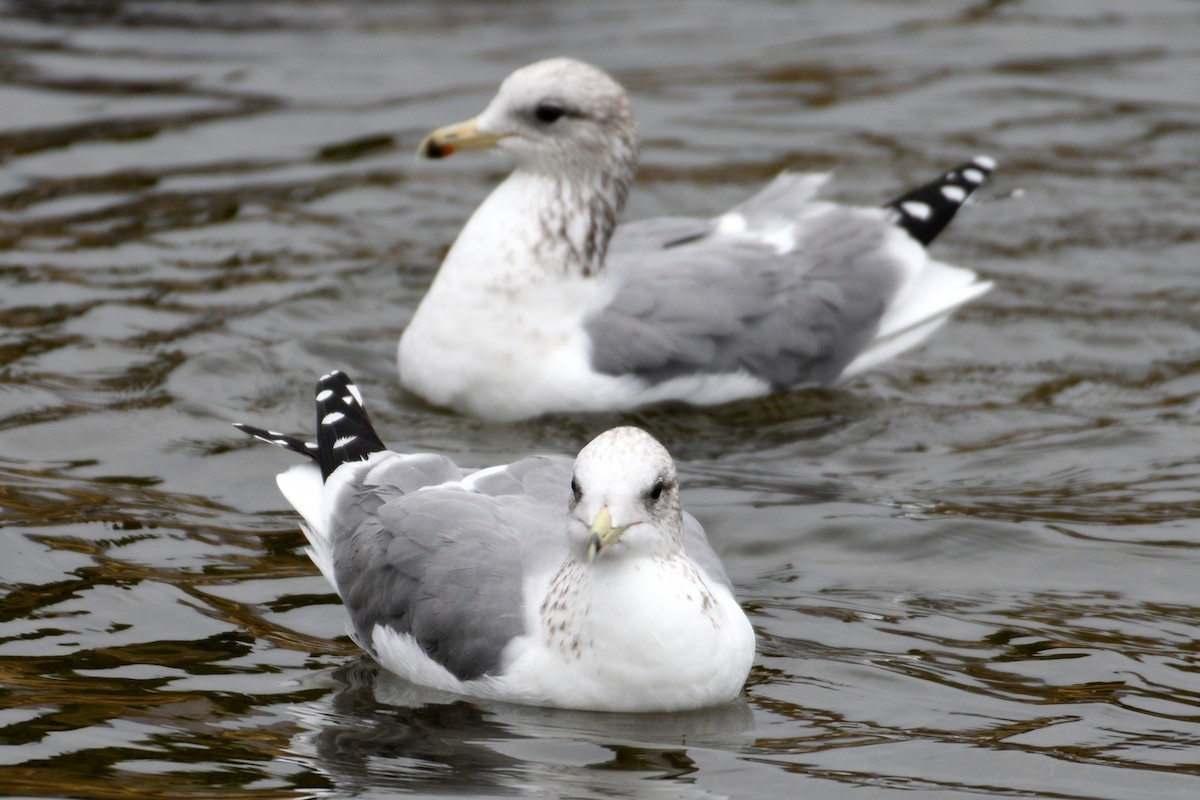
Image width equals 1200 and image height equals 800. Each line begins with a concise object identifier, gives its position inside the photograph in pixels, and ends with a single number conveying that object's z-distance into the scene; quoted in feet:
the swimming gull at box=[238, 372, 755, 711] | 32.53
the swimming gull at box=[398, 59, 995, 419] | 51.13
